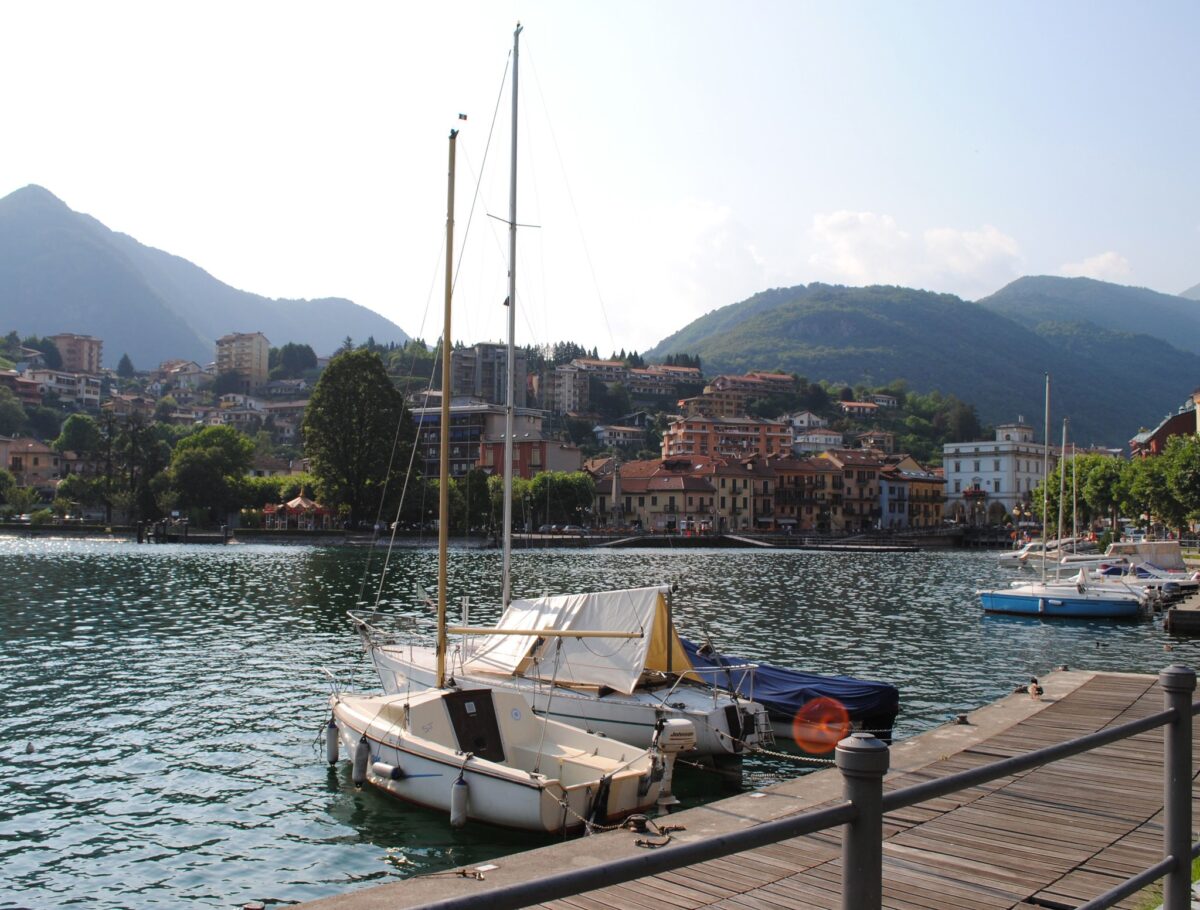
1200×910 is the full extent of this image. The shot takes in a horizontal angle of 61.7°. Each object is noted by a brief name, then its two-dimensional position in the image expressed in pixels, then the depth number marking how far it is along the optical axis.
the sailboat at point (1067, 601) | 44.50
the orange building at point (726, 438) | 180.88
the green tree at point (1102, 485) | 96.50
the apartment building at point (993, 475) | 165.88
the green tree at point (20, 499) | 130.25
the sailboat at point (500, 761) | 13.73
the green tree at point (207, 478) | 114.06
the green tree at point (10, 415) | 182.00
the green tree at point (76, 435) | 163.88
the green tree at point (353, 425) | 98.31
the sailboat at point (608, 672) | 17.70
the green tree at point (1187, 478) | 65.12
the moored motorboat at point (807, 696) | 20.06
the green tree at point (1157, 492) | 70.56
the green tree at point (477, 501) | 109.02
